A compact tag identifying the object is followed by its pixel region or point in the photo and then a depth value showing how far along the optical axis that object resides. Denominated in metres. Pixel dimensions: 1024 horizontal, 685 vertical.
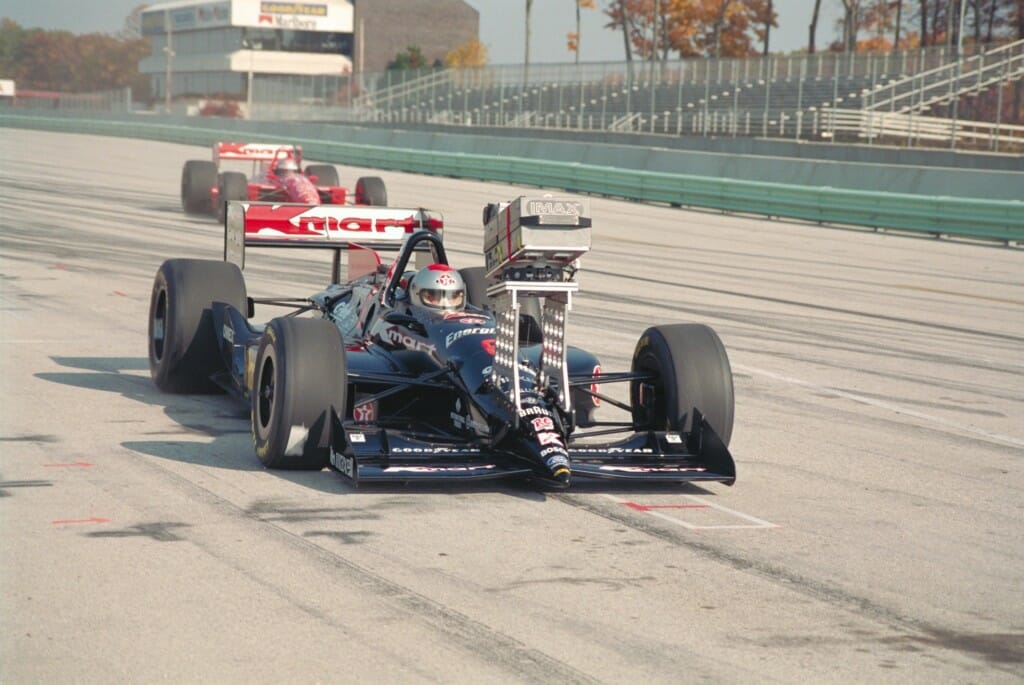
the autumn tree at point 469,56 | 122.00
